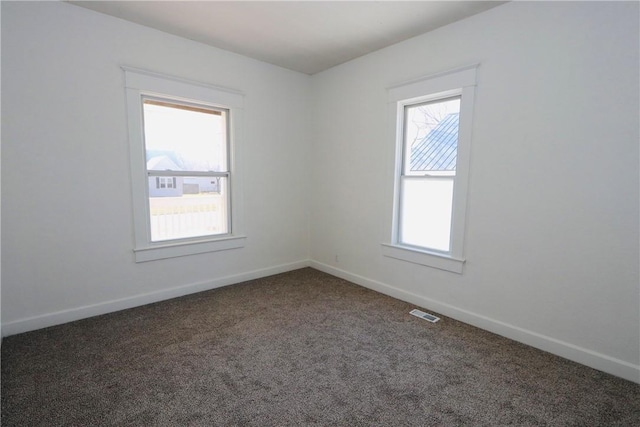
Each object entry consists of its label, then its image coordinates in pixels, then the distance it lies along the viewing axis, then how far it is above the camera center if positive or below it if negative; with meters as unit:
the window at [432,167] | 2.81 +0.16
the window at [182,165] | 3.03 +0.14
